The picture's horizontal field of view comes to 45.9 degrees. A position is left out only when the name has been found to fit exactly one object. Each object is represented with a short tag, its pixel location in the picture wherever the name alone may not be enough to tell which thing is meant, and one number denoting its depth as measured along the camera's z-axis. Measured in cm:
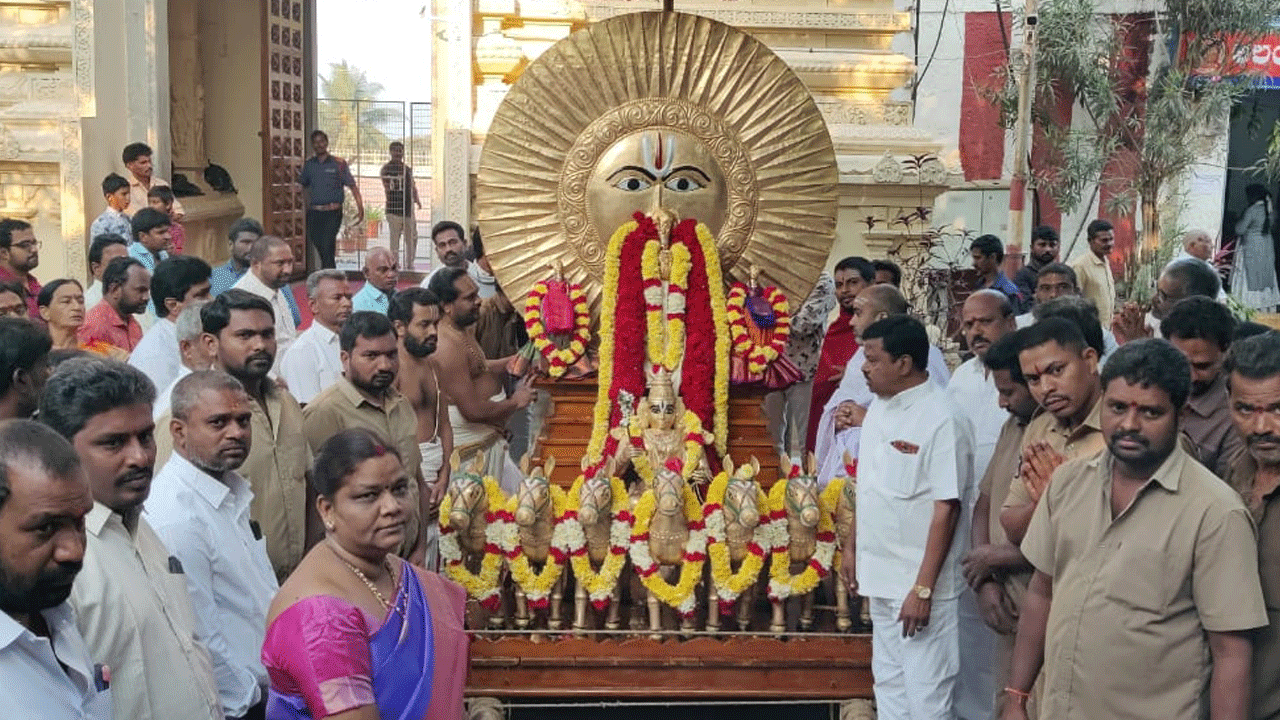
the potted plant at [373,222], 2320
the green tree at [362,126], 2227
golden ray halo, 677
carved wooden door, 1516
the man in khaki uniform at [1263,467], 321
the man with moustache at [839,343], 727
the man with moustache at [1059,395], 397
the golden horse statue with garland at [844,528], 523
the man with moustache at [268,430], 441
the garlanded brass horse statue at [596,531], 523
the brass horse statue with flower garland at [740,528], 521
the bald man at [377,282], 791
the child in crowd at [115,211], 909
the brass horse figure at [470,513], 524
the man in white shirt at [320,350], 629
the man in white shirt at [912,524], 462
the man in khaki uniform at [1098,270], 1006
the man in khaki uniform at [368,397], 495
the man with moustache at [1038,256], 945
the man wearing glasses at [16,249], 704
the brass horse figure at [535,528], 522
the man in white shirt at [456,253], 867
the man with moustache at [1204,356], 424
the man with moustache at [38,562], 230
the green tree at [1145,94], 1319
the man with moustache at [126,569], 290
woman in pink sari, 285
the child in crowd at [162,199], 939
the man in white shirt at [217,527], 365
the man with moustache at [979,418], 493
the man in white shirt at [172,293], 564
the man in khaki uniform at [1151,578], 315
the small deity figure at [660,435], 589
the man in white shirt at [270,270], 708
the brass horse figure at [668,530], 519
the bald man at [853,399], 588
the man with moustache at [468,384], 661
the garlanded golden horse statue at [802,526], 521
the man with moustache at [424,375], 589
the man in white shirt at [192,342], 475
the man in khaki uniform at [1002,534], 429
